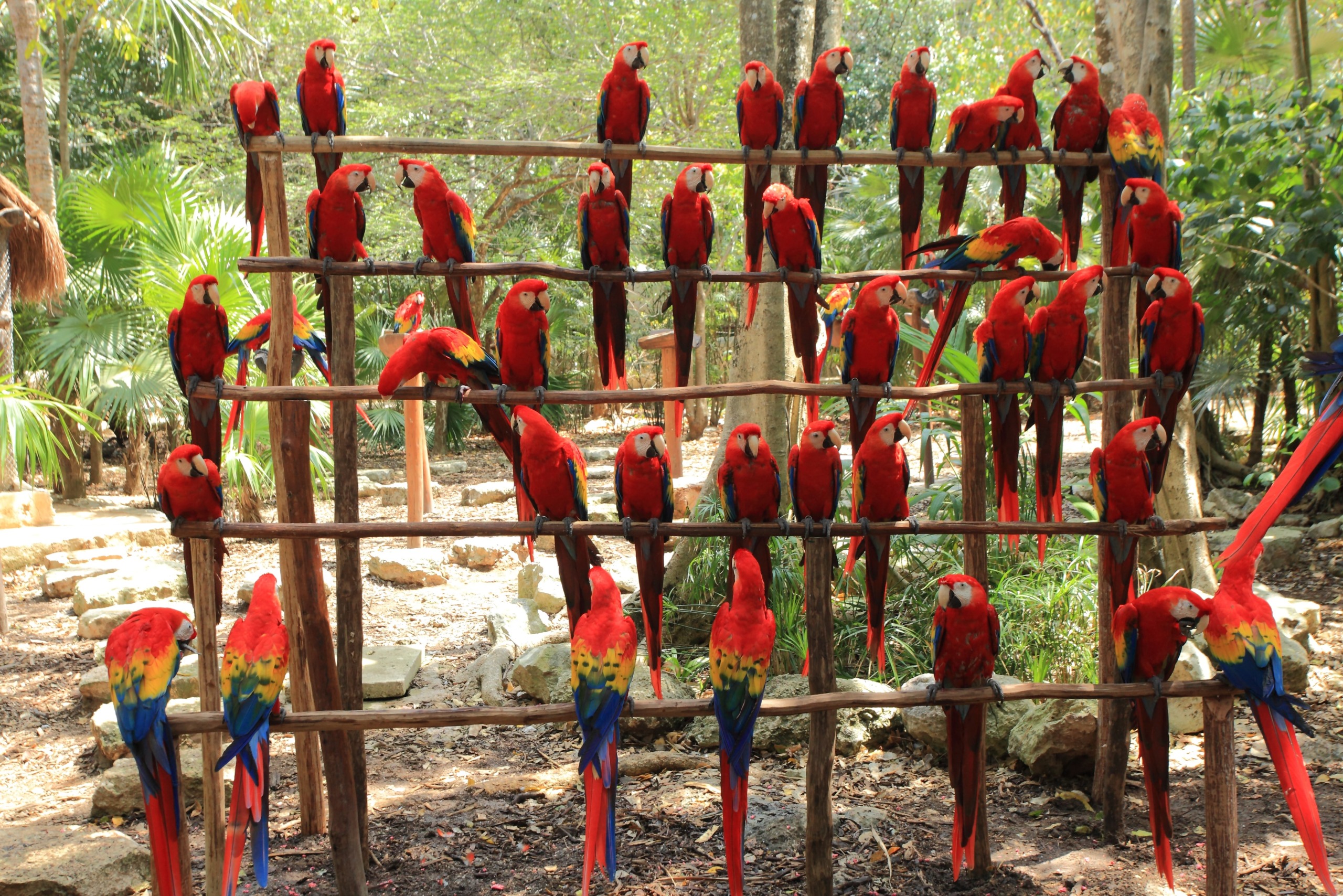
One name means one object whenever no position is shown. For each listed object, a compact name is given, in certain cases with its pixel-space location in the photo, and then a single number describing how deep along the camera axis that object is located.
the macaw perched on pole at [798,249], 2.29
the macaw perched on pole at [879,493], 2.18
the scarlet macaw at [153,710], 1.92
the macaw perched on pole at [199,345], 2.19
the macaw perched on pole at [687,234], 2.33
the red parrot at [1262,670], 1.95
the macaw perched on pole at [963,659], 2.18
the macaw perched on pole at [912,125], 2.51
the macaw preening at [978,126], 2.48
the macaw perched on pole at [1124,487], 2.21
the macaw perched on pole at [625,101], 2.42
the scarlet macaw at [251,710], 1.96
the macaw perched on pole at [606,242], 2.34
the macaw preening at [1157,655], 2.15
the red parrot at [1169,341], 2.25
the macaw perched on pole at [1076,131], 2.52
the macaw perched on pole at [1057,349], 2.26
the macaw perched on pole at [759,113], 2.44
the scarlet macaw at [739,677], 1.99
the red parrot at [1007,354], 2.25
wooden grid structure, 2.12
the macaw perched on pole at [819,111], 2.45
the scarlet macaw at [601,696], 1.95
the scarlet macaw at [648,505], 2.13
